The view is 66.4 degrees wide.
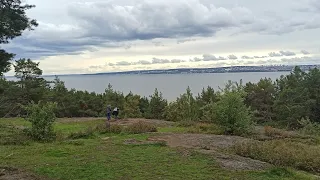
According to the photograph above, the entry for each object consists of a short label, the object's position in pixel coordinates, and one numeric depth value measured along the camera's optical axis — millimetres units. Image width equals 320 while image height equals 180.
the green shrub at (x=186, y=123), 19746
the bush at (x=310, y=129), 18528
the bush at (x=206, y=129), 16074
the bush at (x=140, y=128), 15498
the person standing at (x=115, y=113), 21376
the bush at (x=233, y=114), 15145
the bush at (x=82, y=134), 14024
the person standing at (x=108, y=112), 18852
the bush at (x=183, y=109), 26222
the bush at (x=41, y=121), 12749
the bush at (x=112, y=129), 15410
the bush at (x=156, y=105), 35105
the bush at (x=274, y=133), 15555
